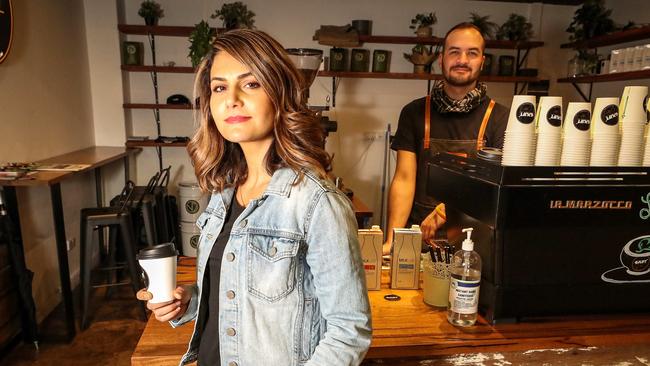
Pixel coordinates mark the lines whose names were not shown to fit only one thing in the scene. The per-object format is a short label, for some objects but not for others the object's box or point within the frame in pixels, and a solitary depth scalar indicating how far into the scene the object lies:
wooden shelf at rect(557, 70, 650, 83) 3.16
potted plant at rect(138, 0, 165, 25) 4.06
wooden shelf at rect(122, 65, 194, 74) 4.09
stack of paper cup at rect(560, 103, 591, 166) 1.06
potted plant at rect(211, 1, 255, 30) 4.04
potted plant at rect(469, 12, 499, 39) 4.25
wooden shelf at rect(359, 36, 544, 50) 4.18
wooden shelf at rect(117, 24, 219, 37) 4.05
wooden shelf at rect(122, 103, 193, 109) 4.16
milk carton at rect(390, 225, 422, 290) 1.33
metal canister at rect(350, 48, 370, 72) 4.27
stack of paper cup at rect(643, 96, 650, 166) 1.14
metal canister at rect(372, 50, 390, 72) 4.32
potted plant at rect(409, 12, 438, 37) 4.21
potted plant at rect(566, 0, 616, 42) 3.88
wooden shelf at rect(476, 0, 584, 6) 4.43
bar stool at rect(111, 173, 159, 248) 3.38
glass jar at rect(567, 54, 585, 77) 3.98
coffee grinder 2.47
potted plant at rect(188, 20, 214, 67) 3.78
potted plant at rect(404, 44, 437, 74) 4.19
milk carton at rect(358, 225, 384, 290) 1.32
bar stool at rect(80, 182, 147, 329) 2.93
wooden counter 1.04
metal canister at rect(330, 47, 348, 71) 4.18
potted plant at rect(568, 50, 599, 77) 3.88
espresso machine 1.05
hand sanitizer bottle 1.09
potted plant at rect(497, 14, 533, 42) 4.29
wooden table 2.42
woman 0.79
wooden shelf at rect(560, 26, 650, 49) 3.28
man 2.02
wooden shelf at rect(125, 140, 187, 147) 4.20
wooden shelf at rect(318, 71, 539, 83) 4.21
